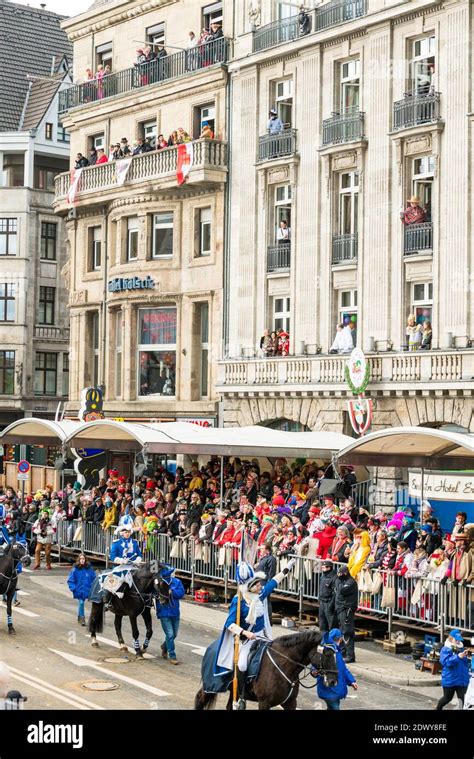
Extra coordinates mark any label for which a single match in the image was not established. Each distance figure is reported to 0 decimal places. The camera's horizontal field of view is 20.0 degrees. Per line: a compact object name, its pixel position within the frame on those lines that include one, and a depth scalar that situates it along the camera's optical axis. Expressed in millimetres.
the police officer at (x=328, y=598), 22188
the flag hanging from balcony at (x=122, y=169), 44031
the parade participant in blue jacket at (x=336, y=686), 15930
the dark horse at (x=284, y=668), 16062
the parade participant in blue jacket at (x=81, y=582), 25531
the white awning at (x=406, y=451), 24984
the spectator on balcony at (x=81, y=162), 47156
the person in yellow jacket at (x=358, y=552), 23755
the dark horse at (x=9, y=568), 24766
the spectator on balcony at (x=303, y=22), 37781
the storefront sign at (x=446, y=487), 23656
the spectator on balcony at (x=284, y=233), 38594
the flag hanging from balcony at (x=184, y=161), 41344
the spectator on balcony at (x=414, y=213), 33594
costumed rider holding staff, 16500
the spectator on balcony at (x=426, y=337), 32938
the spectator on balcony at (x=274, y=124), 38781
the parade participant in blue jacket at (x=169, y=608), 21531
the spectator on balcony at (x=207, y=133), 40938
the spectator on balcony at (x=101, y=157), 46219
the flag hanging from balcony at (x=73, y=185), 47031
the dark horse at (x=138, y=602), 21953
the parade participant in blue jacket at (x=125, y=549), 22688
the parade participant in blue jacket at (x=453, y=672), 17406
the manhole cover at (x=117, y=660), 21531
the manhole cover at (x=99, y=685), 19219
